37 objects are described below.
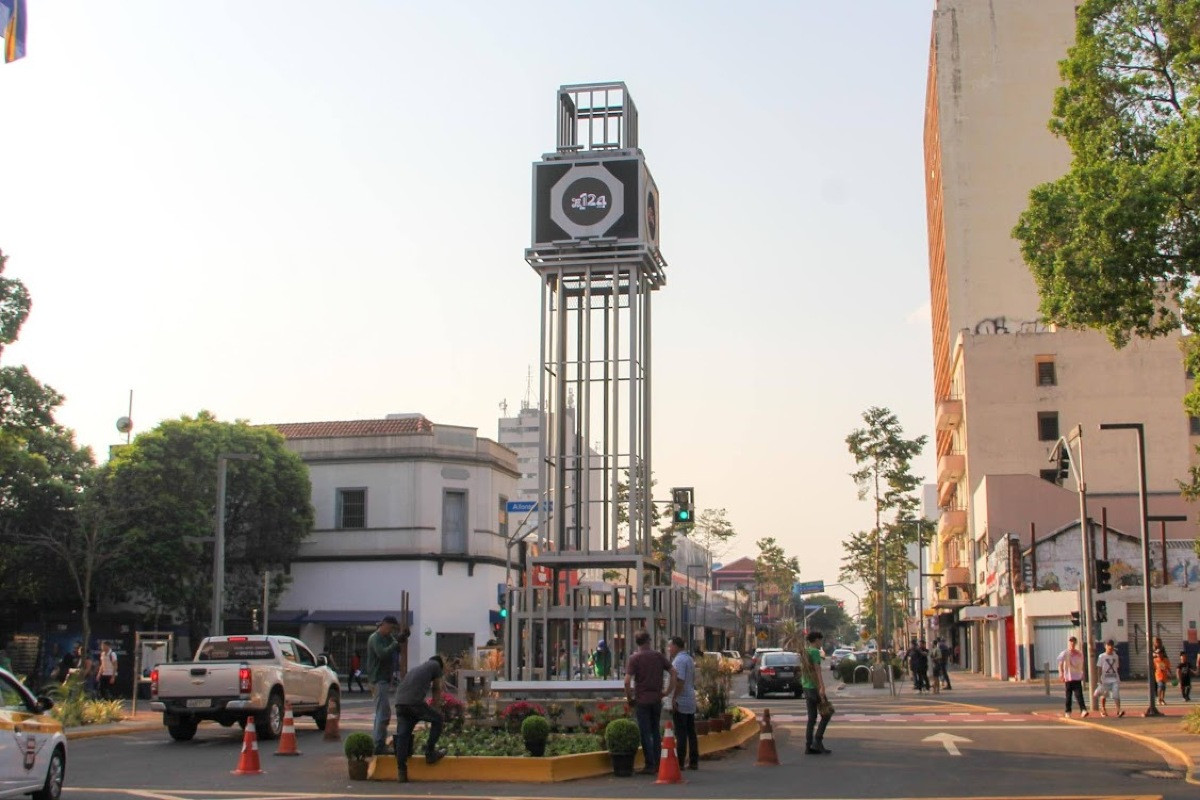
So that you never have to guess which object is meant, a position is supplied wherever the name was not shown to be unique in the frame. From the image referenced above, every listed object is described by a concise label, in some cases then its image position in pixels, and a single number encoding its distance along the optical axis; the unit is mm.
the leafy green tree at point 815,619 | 133812
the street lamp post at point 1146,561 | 26128
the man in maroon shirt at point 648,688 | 16250
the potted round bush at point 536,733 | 15953
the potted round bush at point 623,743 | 15953
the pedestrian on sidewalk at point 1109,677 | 26484
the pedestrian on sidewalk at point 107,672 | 36156
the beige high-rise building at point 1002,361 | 59094
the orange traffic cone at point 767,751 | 17703
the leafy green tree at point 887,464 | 56156
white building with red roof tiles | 50125
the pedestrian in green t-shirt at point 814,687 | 18641
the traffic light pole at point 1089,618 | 28203
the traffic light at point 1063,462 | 29172
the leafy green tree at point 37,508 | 44000
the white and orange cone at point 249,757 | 16906
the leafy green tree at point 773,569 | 103500
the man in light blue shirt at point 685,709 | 16625
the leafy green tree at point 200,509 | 44406
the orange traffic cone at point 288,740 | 19500
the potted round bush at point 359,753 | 15961
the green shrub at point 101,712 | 27375
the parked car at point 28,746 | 12312
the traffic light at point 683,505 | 31211
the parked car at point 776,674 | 41094
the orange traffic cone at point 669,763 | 15242
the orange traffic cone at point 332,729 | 22677
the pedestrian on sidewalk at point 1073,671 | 27016
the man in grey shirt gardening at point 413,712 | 15680
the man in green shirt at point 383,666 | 17688
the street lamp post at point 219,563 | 36062
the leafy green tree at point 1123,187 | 20188
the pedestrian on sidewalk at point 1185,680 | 33719
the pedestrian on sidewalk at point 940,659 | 41219
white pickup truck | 22312
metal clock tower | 22234
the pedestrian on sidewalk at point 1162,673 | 32250
